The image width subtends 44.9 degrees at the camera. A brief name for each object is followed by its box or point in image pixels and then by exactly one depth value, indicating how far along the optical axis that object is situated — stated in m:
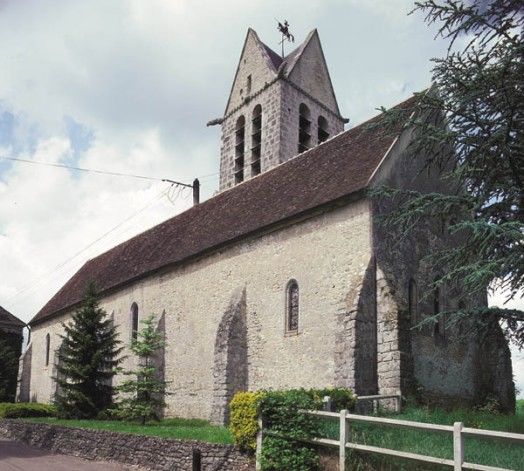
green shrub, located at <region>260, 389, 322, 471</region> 12.32
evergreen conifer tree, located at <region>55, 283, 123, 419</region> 24.14
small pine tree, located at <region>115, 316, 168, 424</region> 21.20
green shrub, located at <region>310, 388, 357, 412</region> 14.28
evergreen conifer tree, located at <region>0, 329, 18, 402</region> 38.09
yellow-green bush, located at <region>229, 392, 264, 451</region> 13.15
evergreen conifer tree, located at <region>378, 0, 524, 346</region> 11.48
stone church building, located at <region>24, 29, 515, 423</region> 17.98
